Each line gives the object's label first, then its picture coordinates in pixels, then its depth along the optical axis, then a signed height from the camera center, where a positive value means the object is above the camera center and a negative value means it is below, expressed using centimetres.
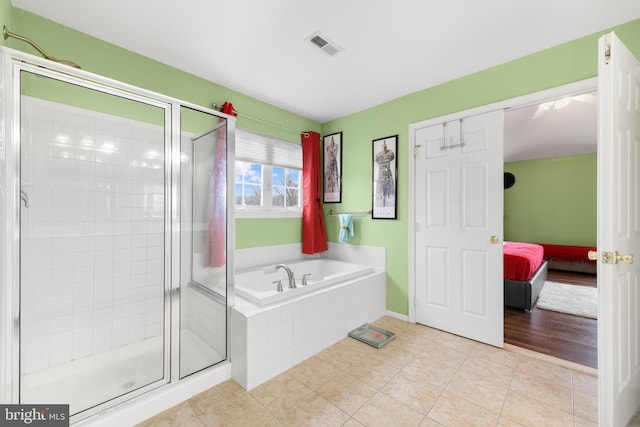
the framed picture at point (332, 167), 347 +62
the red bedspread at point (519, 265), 303 -60
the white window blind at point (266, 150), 289 +75
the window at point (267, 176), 293 +45
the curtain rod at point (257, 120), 259 +105
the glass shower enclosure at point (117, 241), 155 -20
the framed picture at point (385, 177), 292 +42
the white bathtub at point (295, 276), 205 -66
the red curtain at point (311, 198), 337 +19
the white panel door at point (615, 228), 126 -7
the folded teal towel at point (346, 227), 324 -17
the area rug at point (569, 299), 304 -112
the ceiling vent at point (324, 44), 190 +128
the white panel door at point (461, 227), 228 -12
